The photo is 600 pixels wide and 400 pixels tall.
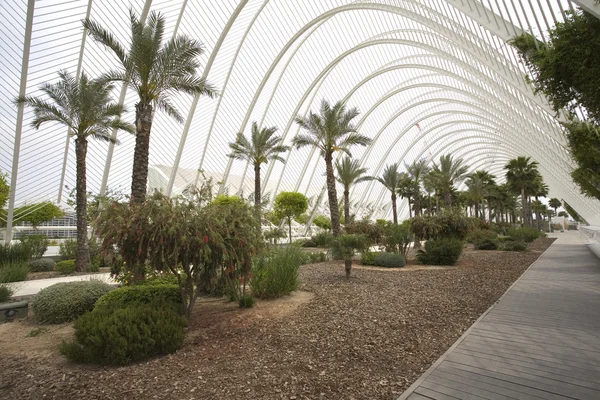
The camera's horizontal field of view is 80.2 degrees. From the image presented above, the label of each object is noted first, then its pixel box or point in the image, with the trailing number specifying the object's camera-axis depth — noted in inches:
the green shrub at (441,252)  603.2
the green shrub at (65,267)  594.5
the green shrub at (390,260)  580.1
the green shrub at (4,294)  333.4
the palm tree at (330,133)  880.9
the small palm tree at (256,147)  992.2
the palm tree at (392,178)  1535.4
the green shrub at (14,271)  447.5
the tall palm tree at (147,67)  421.7
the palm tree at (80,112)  613.0
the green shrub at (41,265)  624.4
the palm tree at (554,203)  4934.5
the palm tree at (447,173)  1536.7
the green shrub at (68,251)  724.0
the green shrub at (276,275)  322.0
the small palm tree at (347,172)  1241.4
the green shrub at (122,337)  185.9
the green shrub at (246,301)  290.5
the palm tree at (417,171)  1550.2
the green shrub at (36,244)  666.2
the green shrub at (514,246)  878.4
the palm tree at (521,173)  1802.4
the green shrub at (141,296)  257.4
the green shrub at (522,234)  1253.1
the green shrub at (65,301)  268.2
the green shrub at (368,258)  609.3
